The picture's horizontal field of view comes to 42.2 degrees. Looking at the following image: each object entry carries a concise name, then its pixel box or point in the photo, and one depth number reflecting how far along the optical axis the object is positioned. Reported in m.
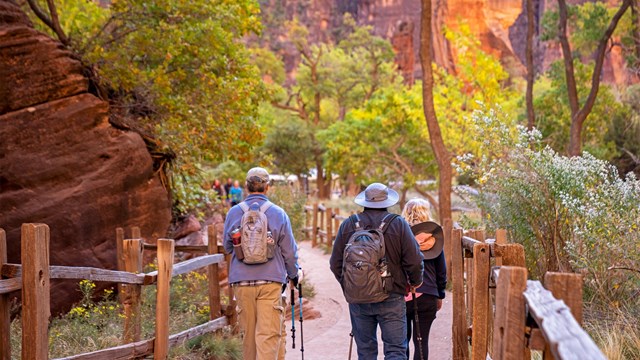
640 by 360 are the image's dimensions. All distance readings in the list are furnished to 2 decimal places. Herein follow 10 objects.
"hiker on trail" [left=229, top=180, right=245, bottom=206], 24.21
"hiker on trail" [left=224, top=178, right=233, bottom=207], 31.06
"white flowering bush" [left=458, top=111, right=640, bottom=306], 9.17
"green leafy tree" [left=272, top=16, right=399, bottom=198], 51.03
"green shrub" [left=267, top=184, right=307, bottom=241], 24.50
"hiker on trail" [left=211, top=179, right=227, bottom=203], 30.86
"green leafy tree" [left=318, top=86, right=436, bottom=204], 33.00
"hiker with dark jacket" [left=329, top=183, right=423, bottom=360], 6.48
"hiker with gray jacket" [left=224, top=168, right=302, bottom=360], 7.20
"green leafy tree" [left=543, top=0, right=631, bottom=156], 21.03
